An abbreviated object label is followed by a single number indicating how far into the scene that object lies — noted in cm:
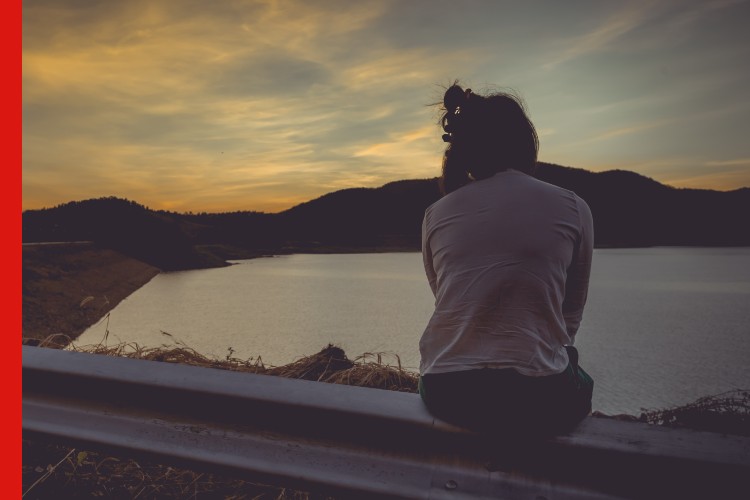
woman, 143
